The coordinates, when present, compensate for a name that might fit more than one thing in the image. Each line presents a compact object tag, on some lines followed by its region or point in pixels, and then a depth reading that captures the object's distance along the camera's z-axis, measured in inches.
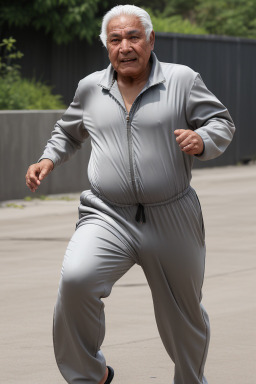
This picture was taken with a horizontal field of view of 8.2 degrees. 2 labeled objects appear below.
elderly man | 309.3
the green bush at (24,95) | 1009.8
